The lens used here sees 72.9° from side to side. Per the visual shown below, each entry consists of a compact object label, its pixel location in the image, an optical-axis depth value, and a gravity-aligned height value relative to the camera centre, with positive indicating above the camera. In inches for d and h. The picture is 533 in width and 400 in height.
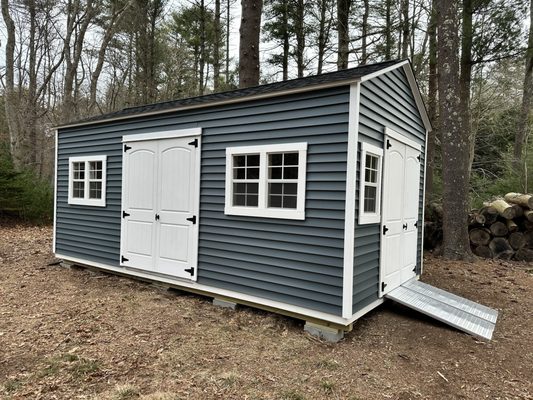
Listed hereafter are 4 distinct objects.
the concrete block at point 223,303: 170.1 -53.2
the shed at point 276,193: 140.6 -0.1
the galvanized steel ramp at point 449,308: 147.4 -49.1
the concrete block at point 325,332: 139.3 -54.0
